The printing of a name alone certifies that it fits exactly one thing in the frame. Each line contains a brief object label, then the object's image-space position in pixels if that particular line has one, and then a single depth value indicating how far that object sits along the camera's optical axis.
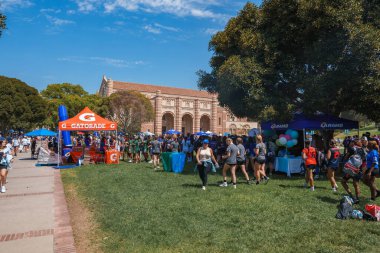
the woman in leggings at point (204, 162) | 9.32
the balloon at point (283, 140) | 12.56
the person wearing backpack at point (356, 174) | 7.51
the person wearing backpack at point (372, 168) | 7.43
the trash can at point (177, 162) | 13.42
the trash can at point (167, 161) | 13.65
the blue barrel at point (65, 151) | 18.48
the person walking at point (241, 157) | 10.01
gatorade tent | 16.38
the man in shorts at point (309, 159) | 9.05
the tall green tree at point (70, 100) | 51.26
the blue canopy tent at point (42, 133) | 23.66
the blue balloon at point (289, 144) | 12.80
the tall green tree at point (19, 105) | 39.38
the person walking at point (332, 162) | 9.01
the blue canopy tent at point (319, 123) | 12.57
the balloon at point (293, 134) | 13.07
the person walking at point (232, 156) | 9.53
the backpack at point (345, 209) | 6.18
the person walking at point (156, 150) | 15.09
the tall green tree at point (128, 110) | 48.97
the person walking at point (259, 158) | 9.87
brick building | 68.50
